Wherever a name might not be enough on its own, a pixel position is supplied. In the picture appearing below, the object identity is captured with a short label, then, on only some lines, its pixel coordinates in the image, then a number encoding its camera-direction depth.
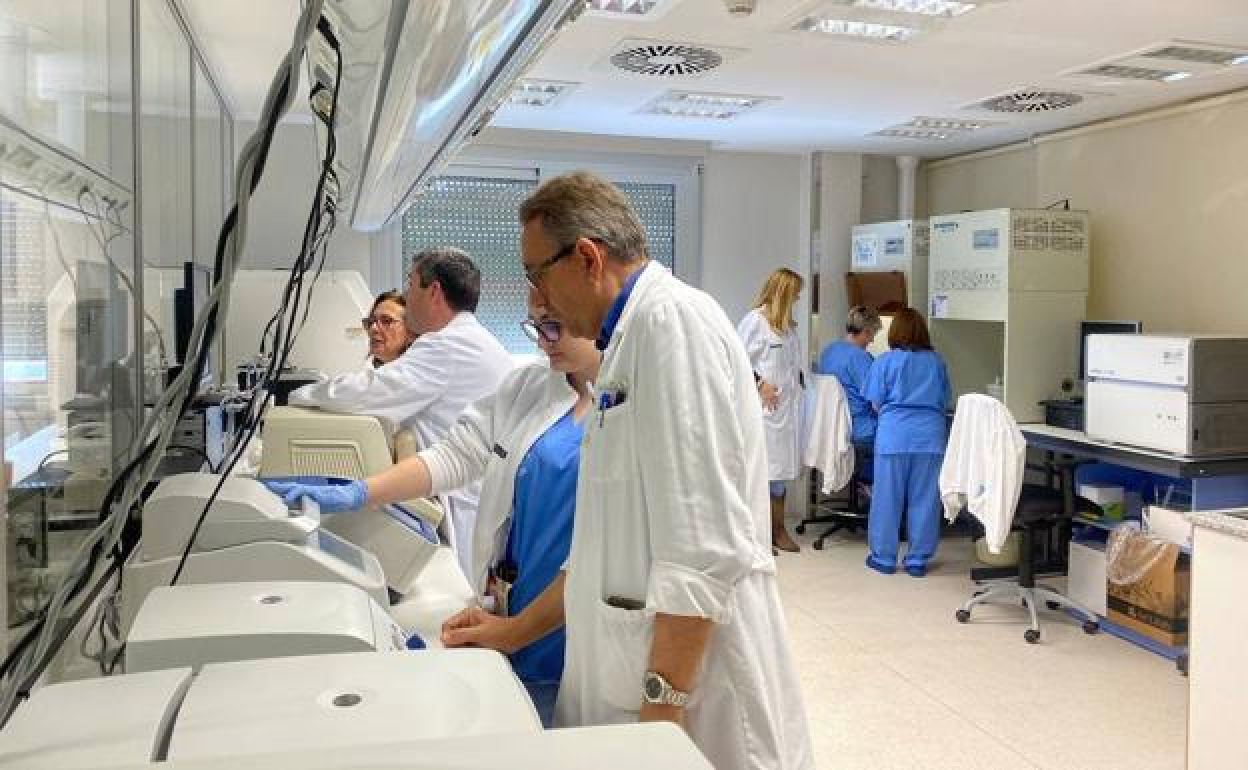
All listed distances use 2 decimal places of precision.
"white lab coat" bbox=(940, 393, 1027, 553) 4.22
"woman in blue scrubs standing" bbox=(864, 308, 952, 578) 5.10
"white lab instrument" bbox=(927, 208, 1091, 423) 5.01
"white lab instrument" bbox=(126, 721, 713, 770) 0.64
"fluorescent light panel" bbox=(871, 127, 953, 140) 5.47
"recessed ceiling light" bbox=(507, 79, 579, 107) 4.33
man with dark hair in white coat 2.44
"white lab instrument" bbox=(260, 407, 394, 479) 2.30
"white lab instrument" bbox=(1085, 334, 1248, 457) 3.85
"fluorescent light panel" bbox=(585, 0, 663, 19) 3.08
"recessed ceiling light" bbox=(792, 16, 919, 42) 3.29
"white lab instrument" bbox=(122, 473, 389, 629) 1.32
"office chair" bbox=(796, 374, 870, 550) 5.62
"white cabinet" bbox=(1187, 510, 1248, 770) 2.40
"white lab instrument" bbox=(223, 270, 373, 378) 4.07
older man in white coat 1.26
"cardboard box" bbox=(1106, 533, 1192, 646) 3.92
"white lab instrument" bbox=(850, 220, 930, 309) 5.85
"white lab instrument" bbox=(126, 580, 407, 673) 0.97
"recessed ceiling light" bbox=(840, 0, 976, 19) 3.06
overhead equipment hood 0.81
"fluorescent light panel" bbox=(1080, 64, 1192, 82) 3.92
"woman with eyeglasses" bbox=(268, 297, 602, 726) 1.61
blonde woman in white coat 5.48
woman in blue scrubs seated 5.72
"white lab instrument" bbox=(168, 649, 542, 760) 0.74
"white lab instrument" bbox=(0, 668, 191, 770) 0.71
